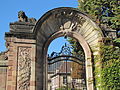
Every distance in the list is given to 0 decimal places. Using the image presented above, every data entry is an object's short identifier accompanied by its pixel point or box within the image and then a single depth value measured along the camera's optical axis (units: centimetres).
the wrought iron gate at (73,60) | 1052
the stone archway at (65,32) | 958
